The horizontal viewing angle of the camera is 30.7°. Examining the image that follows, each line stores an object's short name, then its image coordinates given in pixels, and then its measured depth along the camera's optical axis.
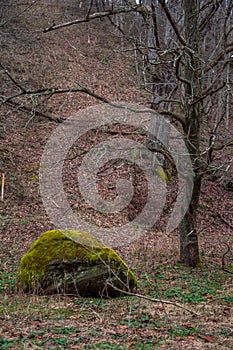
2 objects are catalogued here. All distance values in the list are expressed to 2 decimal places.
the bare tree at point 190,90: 8.49
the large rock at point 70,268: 7.55
